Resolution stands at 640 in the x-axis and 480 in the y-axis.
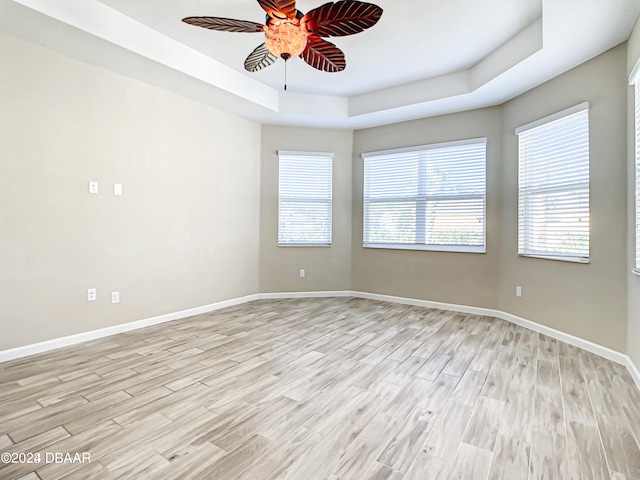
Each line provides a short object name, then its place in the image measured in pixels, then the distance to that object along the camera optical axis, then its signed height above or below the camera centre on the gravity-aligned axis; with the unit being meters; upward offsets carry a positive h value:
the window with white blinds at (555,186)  3.30 +0.56
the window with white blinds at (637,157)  2.58 +0.64
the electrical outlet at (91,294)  3.31 -0.58
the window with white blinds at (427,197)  4.55 +0.59
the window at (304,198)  5.37 +0.61
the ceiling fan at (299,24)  2.10 +1.39
